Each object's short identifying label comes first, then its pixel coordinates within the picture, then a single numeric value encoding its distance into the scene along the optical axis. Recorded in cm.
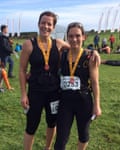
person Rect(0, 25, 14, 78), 518
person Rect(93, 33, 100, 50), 1404
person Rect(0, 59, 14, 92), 469
